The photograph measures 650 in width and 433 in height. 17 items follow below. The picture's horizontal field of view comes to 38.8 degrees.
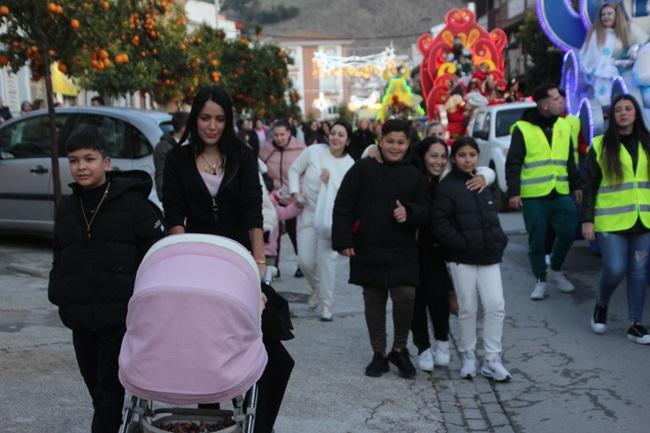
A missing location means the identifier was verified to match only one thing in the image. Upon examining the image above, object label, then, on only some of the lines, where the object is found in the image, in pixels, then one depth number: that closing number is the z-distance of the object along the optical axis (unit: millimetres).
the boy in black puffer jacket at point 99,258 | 4227
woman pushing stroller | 4605
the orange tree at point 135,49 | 10320
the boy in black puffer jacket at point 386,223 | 6160
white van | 15711
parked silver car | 10586
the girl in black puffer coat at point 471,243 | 6148
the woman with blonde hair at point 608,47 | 8961
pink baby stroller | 3363
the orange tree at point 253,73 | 31812
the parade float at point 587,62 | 8680
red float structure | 23031
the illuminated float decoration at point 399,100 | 30656
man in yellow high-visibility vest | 8430
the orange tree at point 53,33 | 9203
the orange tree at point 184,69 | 19844
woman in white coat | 8047
